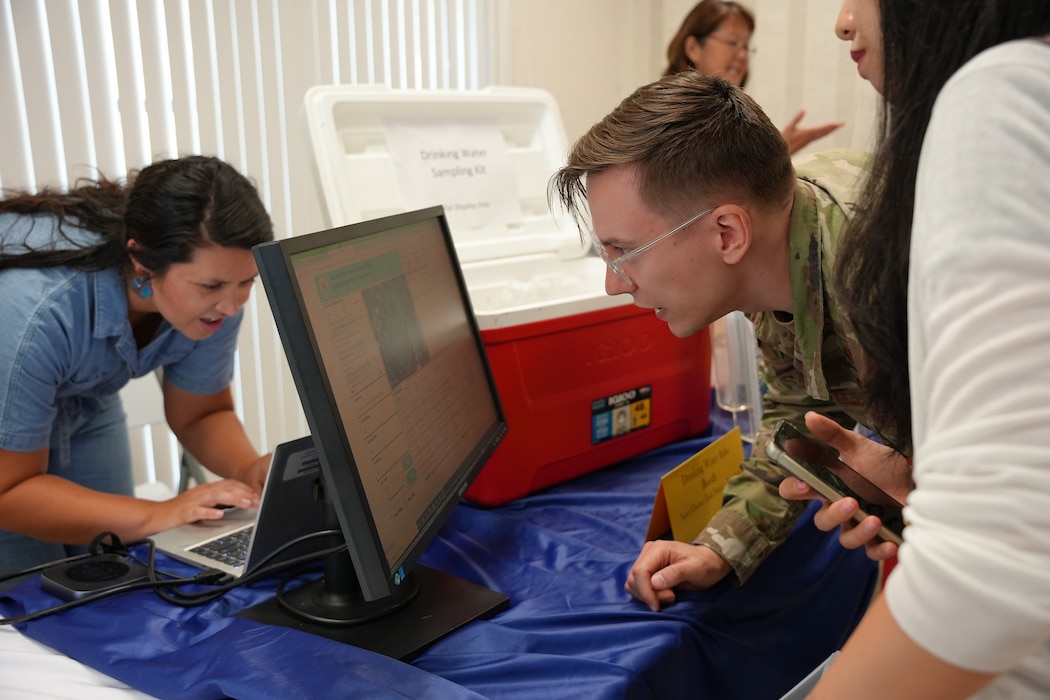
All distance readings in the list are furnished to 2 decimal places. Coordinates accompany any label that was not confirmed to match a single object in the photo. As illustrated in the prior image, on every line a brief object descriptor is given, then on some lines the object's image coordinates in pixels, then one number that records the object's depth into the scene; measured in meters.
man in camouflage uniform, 0.90
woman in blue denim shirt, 1.12
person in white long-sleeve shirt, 0.39
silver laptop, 0.89
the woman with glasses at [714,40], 2.44
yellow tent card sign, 1.01
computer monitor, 0.69
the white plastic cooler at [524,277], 1.21
